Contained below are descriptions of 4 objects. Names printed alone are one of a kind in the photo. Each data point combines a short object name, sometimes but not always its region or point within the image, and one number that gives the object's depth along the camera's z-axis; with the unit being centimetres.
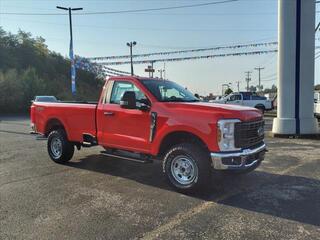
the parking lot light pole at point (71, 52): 2507
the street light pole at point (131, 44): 3455
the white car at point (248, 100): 2449
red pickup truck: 431
